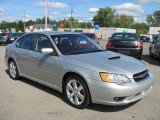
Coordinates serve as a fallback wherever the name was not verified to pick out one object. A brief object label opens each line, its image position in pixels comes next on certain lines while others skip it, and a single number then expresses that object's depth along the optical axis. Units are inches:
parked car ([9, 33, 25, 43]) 750.5
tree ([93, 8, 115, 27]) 3085.2
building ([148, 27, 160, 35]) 1775.6
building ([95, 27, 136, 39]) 1941.1
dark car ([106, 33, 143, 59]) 317.1
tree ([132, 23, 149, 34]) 3588.1
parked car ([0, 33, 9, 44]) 735.4
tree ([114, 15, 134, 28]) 3144.6
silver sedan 124.5
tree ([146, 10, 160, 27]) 3479.1
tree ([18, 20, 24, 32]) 2855.4
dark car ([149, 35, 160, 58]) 313.7
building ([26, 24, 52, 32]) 3011.1
